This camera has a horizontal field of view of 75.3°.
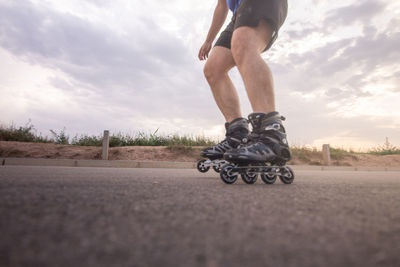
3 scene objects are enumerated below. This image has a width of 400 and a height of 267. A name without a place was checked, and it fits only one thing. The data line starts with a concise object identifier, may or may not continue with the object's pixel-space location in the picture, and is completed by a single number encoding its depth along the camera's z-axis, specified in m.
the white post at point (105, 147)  8.65
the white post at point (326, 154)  10.54
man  1.89
